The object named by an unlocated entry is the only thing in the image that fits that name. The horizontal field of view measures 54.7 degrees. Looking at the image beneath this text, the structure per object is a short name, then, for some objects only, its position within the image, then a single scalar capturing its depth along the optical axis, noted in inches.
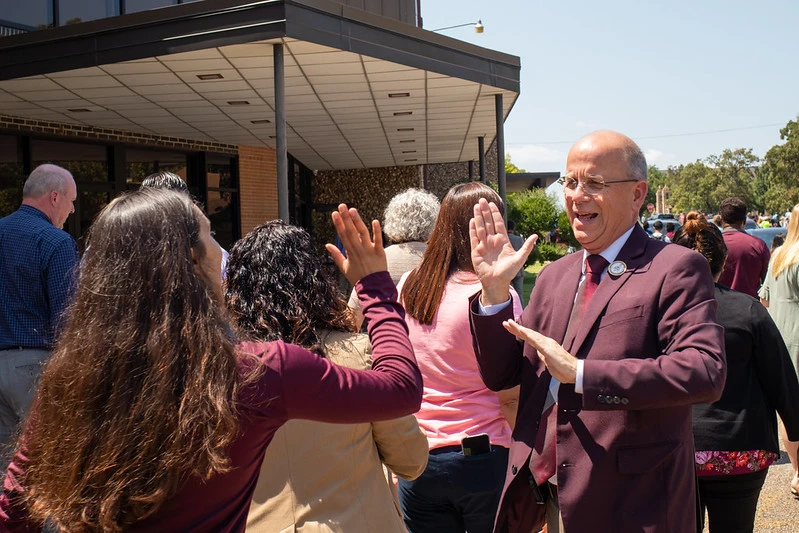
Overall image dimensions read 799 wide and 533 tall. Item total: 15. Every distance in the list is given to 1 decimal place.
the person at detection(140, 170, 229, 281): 166.6
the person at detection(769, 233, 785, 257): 412.8
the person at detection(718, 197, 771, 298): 294.0
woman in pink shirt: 123.1
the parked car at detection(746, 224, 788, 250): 695.1
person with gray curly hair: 178.5
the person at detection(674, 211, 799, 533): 140.0
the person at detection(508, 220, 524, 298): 377.2
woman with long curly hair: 60.0
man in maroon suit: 86.0
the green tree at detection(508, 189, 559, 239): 1090.7
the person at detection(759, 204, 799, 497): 229.0
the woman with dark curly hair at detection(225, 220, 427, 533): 86.6
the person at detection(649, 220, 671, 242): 1228.8
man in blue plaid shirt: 178.7
